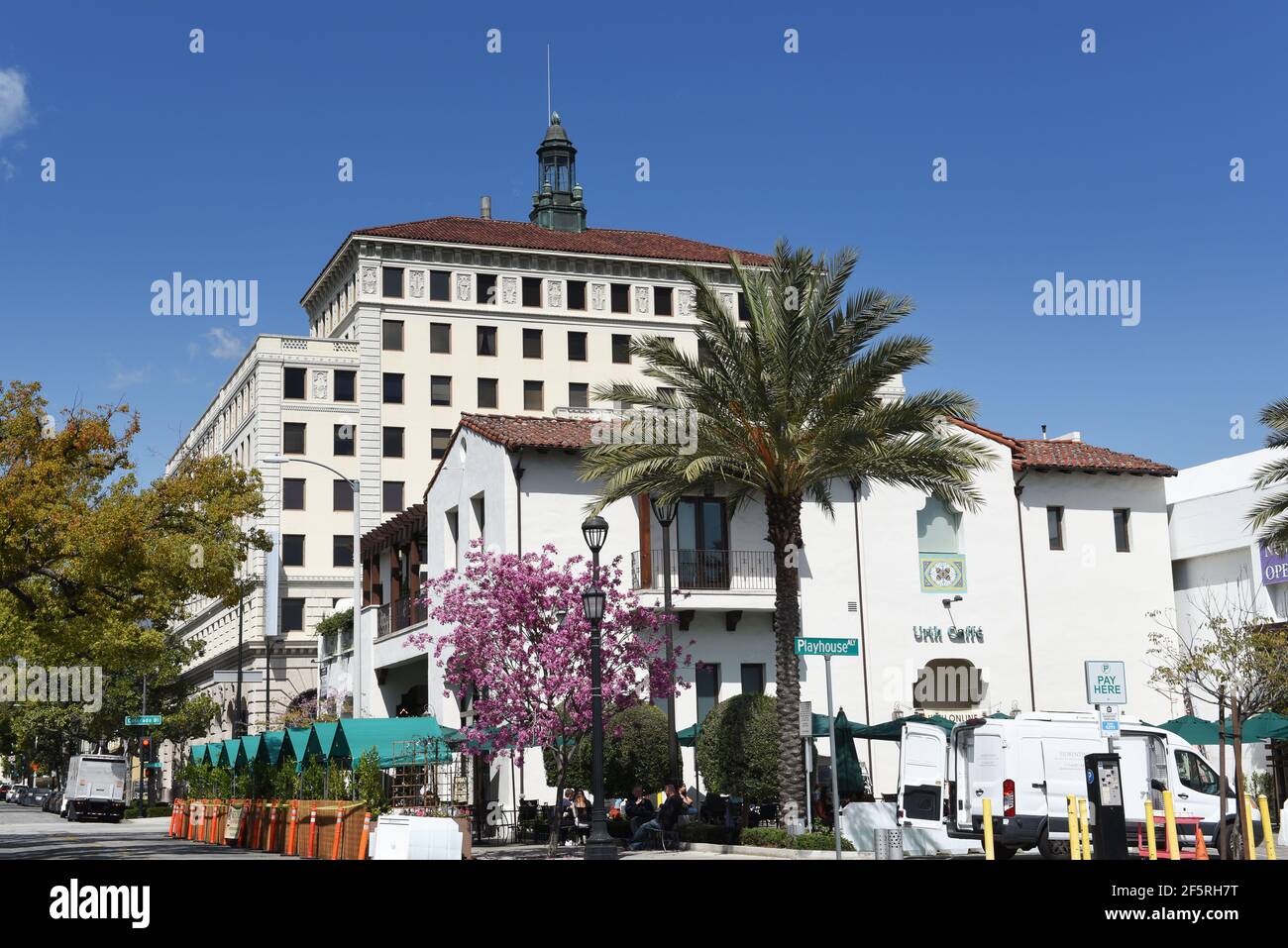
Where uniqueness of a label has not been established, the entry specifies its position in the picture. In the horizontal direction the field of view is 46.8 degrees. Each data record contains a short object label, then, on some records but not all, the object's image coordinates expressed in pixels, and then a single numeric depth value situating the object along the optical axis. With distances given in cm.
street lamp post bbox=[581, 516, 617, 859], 2322
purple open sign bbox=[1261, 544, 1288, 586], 3544
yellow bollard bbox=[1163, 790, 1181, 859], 1575
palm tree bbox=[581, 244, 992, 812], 2742
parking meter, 1677
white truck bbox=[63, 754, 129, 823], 6051
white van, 2377
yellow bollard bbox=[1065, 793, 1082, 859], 1695
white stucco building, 3606
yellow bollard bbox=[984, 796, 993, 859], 1795
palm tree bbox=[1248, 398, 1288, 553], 2972
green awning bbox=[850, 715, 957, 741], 3243
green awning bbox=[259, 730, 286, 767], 3650
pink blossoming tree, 2873
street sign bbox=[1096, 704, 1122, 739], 1948
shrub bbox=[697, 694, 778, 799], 2980
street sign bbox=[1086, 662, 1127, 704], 1934
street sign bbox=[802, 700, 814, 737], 2111
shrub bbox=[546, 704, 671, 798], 3256
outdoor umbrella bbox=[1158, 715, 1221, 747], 3296
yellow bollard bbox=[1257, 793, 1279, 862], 1644
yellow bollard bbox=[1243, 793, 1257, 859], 1859
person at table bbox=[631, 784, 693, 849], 2858
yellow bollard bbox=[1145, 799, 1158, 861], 1645
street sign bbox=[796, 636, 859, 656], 2059
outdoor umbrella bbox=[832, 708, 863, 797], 3102
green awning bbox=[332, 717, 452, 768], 3081
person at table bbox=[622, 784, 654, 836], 3002
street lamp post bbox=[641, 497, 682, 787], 2994
